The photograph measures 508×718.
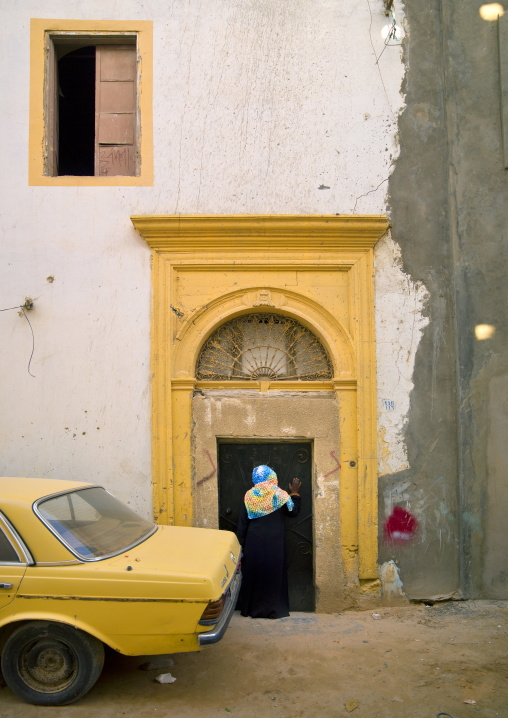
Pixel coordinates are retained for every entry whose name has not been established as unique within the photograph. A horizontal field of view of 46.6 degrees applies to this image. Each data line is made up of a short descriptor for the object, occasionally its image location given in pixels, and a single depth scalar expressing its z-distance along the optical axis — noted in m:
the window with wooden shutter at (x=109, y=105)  6.25
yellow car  3.63
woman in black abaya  5.58
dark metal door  6.05
